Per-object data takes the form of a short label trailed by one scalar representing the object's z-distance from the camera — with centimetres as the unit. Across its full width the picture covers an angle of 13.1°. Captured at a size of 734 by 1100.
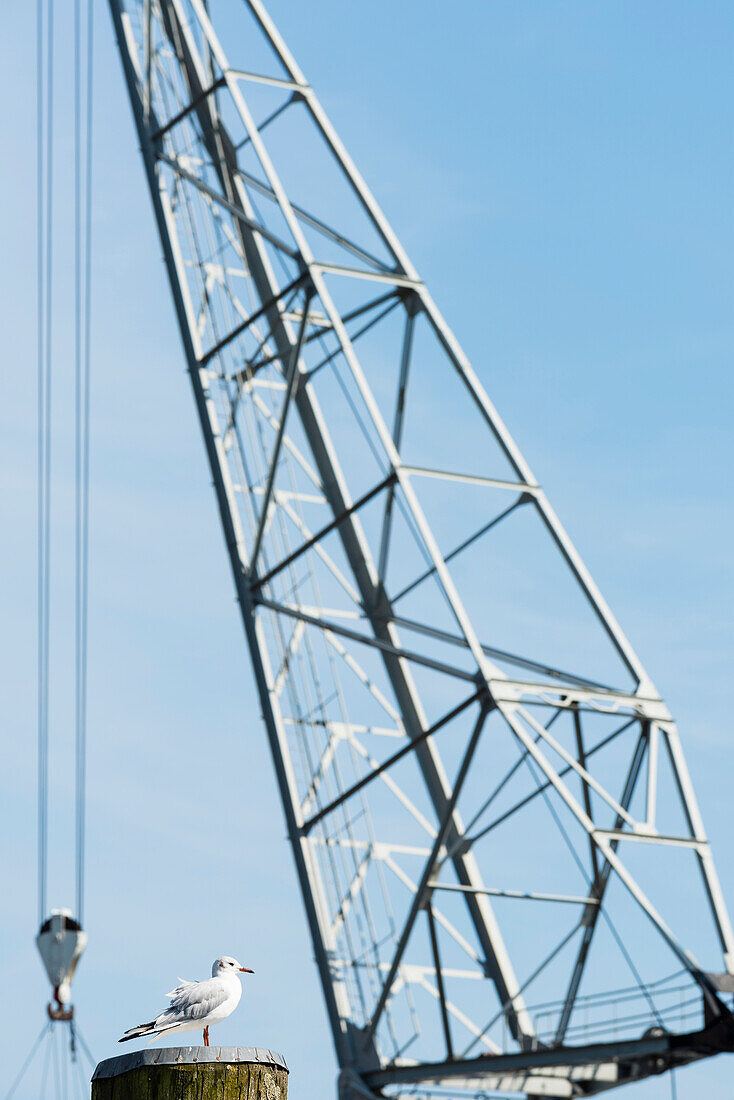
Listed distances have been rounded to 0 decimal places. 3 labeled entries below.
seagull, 1476
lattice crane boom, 4684
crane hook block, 4445
